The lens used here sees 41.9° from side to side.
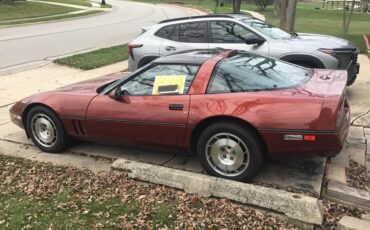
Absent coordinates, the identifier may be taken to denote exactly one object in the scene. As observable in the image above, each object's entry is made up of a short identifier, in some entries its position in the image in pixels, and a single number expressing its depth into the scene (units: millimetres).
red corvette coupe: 4781
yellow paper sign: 5398
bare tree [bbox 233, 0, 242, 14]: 20086
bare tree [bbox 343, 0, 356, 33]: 22656
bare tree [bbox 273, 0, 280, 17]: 41994
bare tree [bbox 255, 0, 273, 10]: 51991
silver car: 8602
